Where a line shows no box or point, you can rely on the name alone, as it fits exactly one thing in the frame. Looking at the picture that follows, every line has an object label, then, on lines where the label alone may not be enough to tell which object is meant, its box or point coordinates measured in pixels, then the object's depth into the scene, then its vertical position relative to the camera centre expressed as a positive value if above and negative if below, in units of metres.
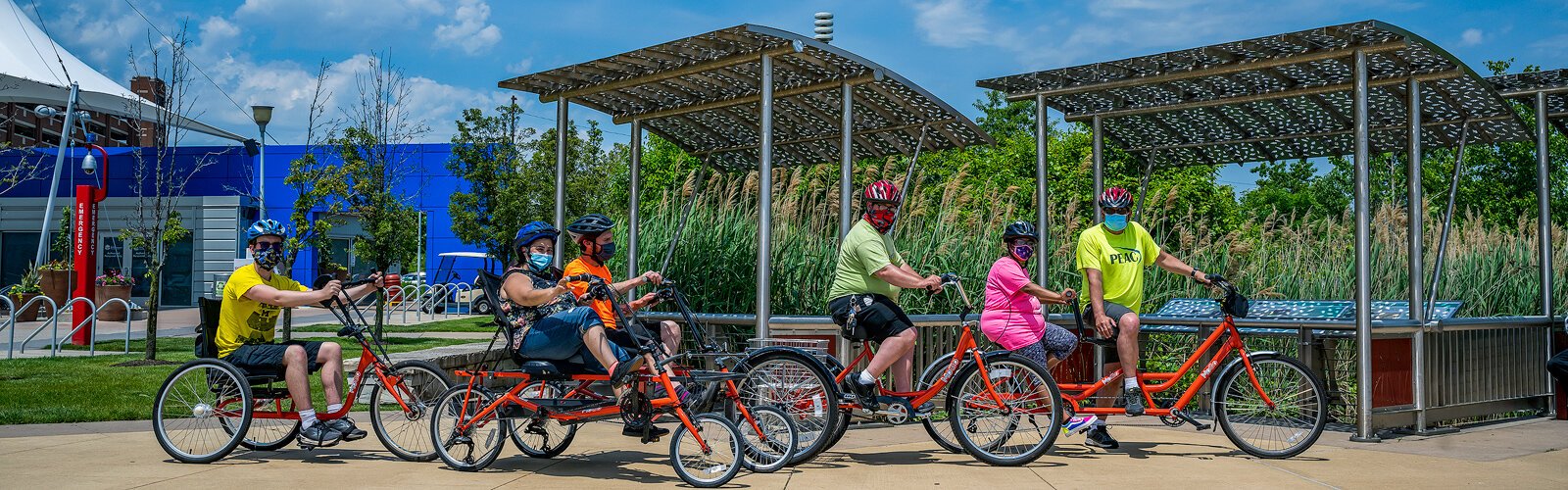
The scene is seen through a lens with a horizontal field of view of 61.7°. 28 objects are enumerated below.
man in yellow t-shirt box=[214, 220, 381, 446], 7.03 -0.43
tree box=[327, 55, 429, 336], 19.27 +0.86
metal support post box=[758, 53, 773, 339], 8.30 +0.38
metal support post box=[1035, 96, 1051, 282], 9.69 +0.69
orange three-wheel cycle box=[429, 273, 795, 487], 6.30 -0.74
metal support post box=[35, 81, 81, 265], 27.42 +2.63
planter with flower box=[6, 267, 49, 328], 21.14 -0.52
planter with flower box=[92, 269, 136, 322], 25.38 -0.53
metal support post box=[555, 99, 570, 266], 9.82 +0.82
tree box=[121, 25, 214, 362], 14.30 +0.60
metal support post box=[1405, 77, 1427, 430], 8.38 +0.05
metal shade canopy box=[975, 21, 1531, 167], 8.28 +1.31
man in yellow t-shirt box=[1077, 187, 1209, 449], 7.69 +0.06
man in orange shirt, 7.07 +0.10
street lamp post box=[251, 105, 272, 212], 21.80 +2.51
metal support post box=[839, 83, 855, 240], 8.68 +0.72
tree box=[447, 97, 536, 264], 25.50 +1.54
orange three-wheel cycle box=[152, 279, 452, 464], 7.04 -0.74
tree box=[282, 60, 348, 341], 17.92 +0.96
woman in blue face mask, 6.52 -0.25
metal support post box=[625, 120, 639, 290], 10.40 +0.53
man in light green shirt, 7.14 -0.10
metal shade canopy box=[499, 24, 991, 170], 8.54 +1.30
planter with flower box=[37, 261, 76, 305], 25.33 -0.40
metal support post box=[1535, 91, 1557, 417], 9.72 +0.66
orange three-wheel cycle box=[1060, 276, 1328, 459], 7.23 -0.69
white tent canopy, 39.47 +5.65
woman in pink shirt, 7.53 -0.20
